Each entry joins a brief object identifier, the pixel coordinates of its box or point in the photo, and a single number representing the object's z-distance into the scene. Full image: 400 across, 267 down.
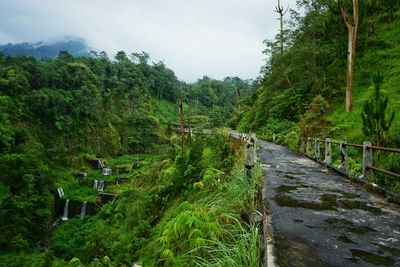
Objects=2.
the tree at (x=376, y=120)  8.56
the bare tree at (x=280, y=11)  37.41
